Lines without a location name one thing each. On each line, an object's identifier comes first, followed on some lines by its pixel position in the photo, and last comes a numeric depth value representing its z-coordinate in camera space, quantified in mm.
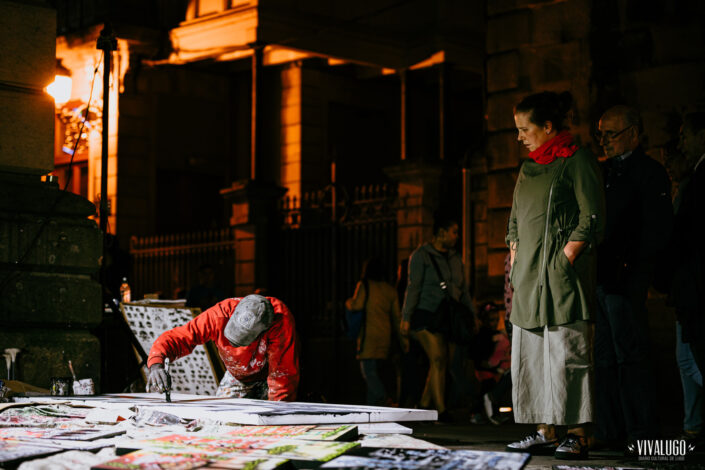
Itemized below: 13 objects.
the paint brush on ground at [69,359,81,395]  7096
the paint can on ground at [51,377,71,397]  6930
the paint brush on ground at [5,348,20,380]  7262
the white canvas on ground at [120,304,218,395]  7578
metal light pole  8766
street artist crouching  6359
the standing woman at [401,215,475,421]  10250
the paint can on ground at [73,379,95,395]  7062
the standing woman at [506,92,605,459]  5812
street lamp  14907
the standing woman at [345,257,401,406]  11398
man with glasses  6367
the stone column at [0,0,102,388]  7457
